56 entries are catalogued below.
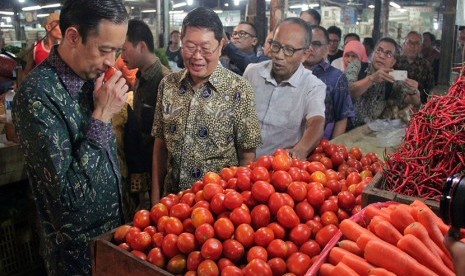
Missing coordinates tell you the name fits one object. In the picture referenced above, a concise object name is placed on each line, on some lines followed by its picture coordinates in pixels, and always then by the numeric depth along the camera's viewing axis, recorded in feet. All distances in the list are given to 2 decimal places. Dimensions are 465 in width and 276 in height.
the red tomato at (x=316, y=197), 6.04
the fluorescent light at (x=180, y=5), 68.20
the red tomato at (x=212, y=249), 5.39
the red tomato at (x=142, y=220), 6.40
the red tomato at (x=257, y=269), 5.07
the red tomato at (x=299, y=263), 5.16
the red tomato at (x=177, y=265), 5.59
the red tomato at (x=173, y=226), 5.90
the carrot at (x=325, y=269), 4.61
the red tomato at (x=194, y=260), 5.46
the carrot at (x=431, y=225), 4.46
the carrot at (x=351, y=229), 4.88
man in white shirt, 9.99
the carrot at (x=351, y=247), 4.79
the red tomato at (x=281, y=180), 6.25
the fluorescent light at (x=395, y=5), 70.38
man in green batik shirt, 6.02
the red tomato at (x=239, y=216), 5.75
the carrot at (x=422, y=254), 4.24
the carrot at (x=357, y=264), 4.50
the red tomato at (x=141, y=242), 5.89
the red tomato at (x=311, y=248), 5.45
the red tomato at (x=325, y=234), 5.52
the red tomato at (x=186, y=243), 5.62
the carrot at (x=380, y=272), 4.29
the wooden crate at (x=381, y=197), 4.94
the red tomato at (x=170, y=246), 5.67
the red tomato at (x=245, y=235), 5.57
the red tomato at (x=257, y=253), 5.35
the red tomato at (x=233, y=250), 5.47
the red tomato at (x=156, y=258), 5.66
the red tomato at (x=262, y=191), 6.01
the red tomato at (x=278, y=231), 5.69
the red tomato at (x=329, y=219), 5.81
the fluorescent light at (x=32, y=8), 63.94
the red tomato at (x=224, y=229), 5.61
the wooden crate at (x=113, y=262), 5.53
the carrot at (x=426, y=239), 4.33
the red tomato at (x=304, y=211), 5.88
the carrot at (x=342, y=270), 4.45
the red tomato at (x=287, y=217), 5.68
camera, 3.31
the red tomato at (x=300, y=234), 5.58
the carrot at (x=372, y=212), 4.91
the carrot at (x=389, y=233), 4.63
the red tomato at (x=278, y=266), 5.25
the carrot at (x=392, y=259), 4.25
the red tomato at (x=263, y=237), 5.56
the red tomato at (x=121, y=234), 6.21
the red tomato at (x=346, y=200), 6.08
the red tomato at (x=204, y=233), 5.58
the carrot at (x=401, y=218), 4.65
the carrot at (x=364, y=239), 4.66
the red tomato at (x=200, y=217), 5.81
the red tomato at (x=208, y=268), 5.23
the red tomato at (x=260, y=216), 5.82
